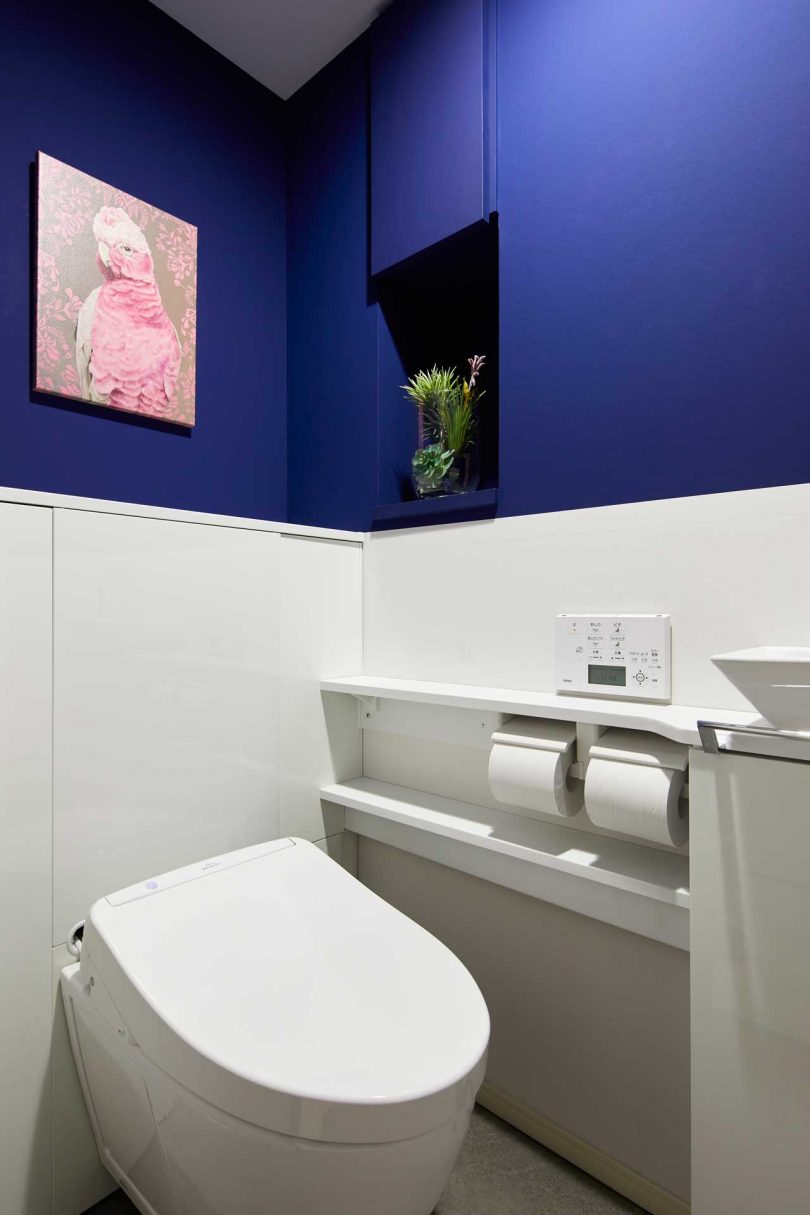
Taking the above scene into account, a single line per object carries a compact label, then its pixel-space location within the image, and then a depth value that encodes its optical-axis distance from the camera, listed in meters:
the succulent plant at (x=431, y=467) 1.39
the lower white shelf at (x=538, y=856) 0.93
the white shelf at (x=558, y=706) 0.88
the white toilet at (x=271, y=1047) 0.63
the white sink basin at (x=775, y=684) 0.67
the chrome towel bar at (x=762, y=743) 0.73
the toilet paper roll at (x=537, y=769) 1.03
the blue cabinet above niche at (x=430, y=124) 1.30
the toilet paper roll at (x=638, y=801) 0.89
